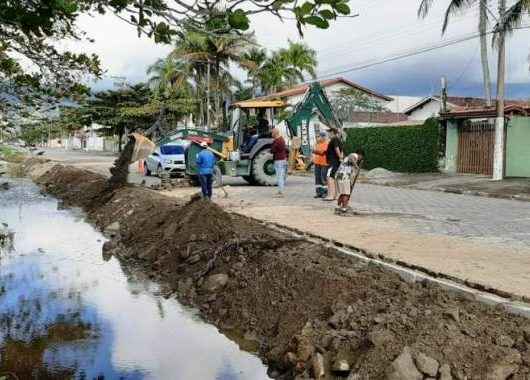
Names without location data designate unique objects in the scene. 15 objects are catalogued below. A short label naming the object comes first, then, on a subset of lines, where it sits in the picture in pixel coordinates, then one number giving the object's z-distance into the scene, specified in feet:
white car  89.86
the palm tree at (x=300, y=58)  162.81
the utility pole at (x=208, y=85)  144.95
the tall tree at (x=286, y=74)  157.75
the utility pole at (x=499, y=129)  76.69
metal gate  84.48
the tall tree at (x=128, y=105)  173.37
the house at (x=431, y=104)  141.10
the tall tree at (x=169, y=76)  150.92
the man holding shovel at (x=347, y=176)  44.50
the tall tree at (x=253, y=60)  143.38
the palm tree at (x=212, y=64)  142.00
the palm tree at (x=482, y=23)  105.67
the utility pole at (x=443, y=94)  91.61
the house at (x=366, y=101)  164.55
